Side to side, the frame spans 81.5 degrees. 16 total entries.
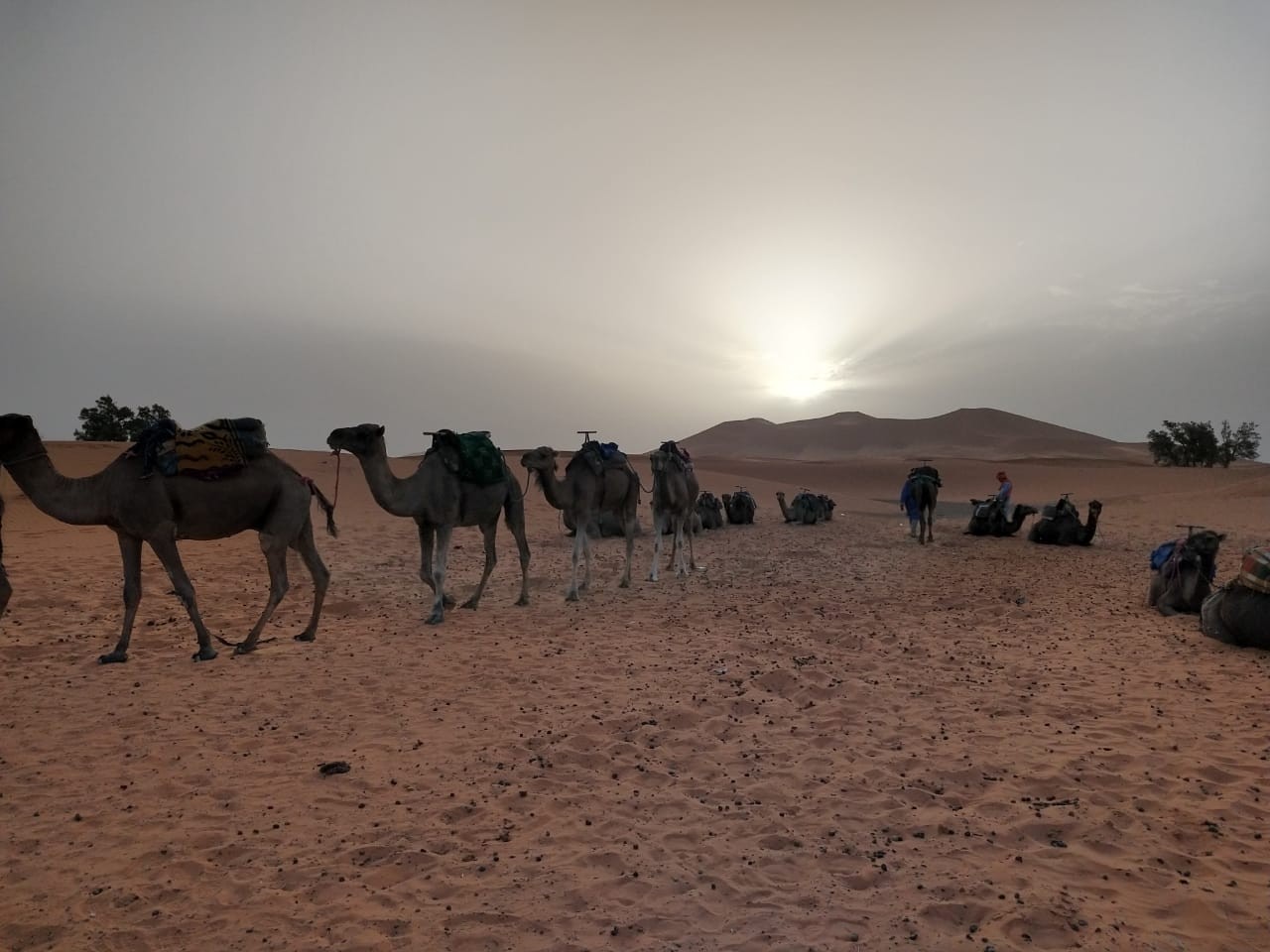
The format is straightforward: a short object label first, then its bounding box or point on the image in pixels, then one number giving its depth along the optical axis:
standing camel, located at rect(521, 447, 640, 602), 11.38
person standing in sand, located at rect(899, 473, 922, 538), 20.09
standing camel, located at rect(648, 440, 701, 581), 13.65
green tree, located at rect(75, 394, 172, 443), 37.62
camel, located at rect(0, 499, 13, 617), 5.61
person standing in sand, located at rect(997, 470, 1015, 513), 19.23
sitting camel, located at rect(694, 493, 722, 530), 22.06
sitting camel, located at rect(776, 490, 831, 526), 24.52
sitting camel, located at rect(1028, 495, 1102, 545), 18.34
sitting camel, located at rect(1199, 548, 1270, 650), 8.27
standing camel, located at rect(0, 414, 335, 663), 7.74
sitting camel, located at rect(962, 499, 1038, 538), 20.31
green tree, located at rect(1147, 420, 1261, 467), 58.47
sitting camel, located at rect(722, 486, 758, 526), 23.84
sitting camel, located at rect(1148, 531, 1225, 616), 10.39
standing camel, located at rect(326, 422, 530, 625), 9.49
